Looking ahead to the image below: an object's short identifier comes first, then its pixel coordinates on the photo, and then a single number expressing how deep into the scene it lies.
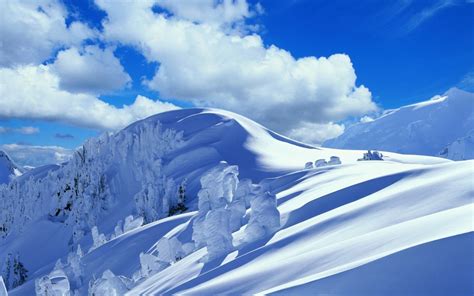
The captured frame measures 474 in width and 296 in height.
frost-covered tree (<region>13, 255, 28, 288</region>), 50.12
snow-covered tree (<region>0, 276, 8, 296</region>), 12.54
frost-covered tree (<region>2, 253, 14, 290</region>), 50.41
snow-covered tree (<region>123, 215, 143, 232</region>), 38.22
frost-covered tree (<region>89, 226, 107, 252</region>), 38.19
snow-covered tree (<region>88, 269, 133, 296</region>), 17.00
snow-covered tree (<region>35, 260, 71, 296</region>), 22.33
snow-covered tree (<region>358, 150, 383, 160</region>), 62.75
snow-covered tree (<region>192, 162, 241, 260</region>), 16.30
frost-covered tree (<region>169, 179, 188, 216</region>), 46.46
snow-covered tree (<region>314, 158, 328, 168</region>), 43.09
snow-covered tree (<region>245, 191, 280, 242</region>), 16.33
